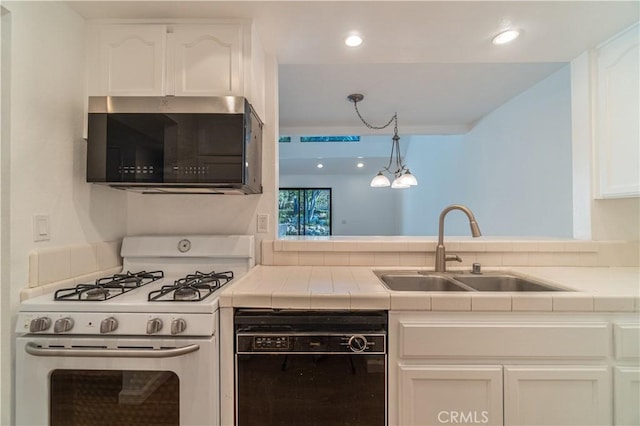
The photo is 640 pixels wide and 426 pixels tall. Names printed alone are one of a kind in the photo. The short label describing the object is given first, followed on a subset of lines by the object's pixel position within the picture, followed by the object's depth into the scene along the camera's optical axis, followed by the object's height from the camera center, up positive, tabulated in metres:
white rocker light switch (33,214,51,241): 1.16 -0.05
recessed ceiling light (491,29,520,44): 1.50 +0.92
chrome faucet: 1.56 -0.21
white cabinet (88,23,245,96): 1.38 +0.73
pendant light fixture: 3.58 +0.58
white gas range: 1.01 -0.51
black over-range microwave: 1.31 +0.33
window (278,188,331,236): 9.09 +0.16
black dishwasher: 1.06 -0.58
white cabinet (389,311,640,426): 1.06 -0.58
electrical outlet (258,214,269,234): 1.70 -0.05
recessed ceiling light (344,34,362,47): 1.53 +0.93
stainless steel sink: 1.51 -0.35
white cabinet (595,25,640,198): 1.45 +0.51
